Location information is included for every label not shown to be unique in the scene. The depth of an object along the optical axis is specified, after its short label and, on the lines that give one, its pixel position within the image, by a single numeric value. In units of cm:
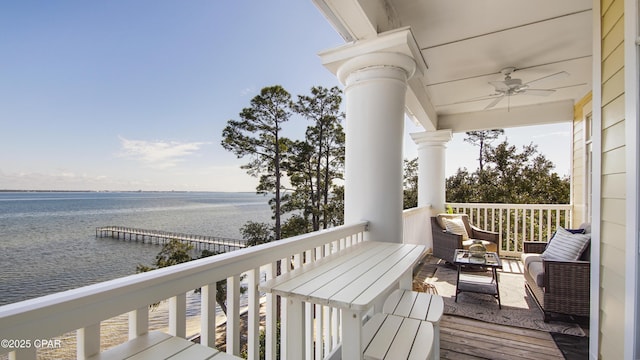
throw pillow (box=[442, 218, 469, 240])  443
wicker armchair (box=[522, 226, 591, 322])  250
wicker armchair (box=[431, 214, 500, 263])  420
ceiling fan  348
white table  103
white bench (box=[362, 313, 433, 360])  123
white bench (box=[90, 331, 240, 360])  76
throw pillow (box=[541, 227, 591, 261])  271
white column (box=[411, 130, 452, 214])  531
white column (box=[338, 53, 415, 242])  221
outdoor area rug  258
